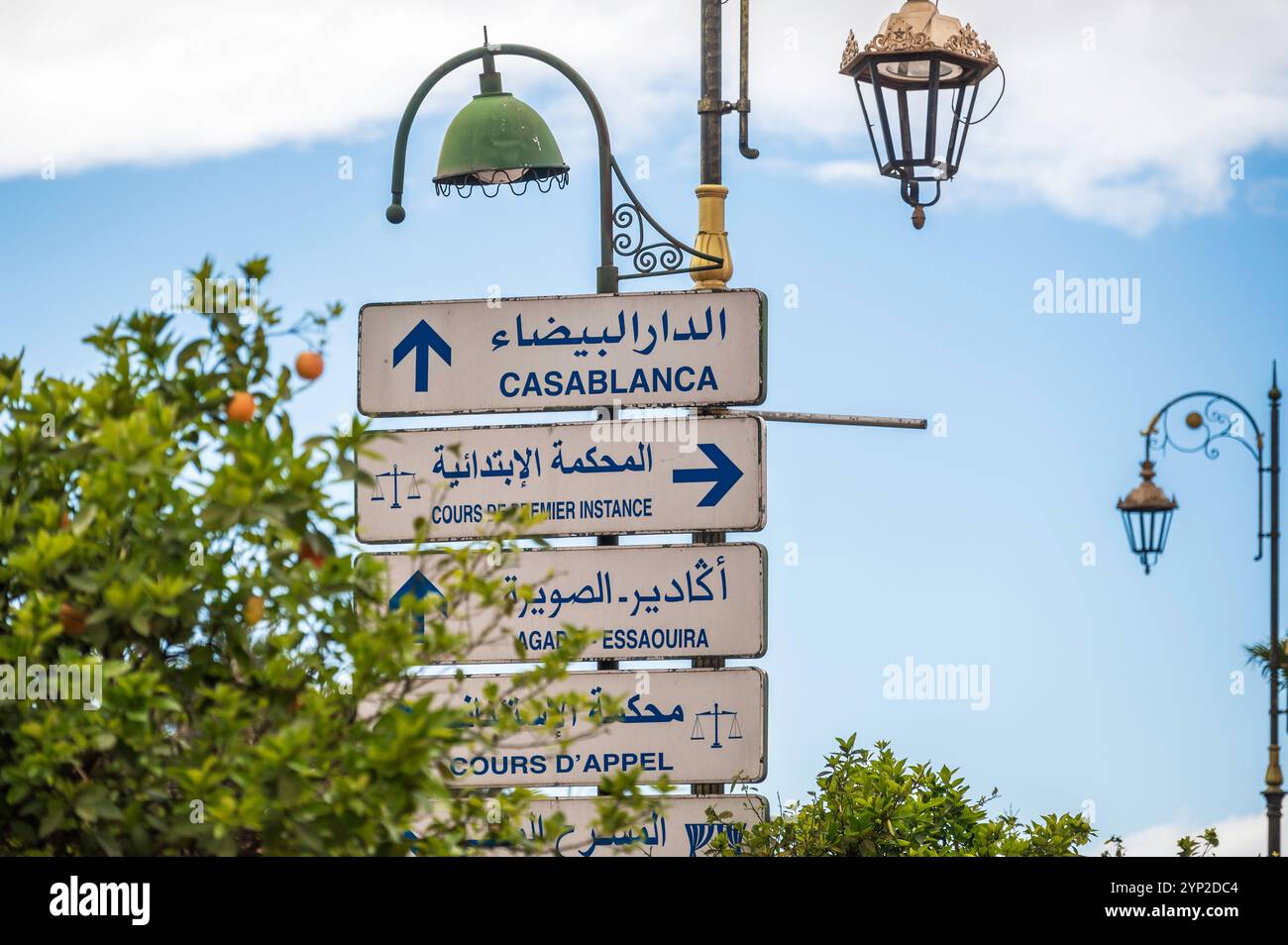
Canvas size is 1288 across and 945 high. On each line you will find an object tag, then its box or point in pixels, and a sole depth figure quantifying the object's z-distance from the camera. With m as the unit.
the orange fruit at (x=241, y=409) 7.47
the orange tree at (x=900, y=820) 15.84
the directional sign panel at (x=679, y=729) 15.11
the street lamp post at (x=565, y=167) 16.62
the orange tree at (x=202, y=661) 6.68
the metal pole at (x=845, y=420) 18.23
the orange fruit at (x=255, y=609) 7.06
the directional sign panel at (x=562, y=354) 15.56
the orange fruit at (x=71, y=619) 7.00
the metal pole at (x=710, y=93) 17.20
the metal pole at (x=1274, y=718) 28.86
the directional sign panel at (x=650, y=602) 15.22
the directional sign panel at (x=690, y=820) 15.13
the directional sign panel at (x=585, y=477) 15.34
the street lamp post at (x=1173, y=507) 28.80
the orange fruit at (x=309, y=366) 7.90
